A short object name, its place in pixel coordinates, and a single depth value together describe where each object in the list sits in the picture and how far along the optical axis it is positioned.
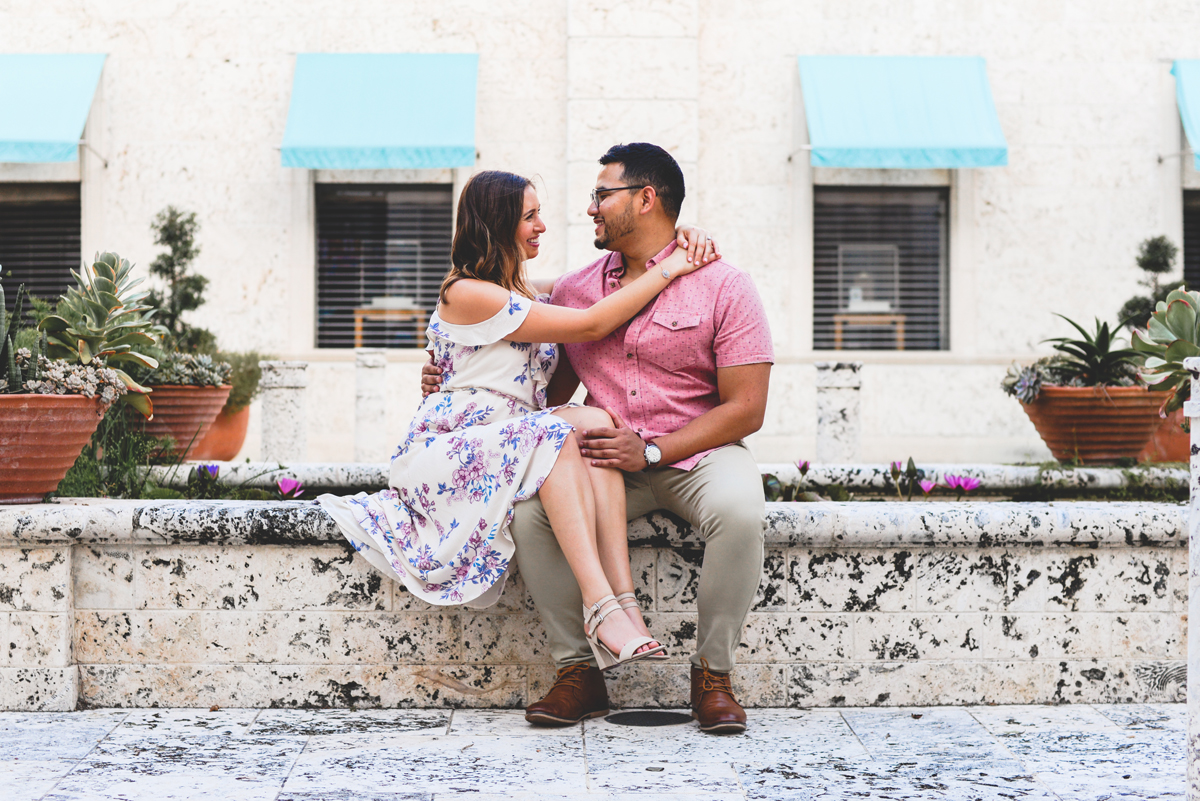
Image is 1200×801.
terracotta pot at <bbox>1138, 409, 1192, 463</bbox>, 6.78
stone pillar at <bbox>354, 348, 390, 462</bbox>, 9.16
